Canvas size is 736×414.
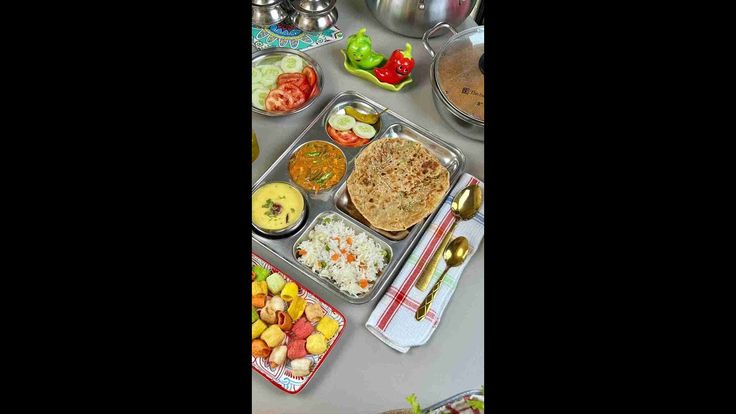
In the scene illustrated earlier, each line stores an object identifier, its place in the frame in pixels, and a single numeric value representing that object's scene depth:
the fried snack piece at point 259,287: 1.56
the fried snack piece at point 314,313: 1.54
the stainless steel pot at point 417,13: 2.07
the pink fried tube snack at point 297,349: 1.48
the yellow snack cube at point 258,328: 1.49
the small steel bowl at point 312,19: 2.17
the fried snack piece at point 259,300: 1.55
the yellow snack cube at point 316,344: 1.49
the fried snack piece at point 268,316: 1.52
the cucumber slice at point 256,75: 2.04
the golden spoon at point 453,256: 1.62
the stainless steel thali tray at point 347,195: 1.66
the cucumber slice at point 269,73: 2.05
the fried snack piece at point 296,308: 1.55
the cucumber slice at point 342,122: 1.94
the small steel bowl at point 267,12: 2.16
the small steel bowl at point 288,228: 1.70
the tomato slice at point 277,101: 1.95
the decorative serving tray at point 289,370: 1.44
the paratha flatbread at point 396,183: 1.76
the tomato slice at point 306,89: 2.02
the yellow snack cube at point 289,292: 1.57
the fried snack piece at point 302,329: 1.52
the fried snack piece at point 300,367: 1.45
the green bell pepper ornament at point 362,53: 2.03
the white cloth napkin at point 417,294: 1.56
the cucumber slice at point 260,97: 1.99
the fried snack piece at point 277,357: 1.46
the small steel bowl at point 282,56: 2.03
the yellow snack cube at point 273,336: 1.48
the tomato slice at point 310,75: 2.04
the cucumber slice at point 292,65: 2.06
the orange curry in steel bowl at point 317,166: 1.82
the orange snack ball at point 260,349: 1.46
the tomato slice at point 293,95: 1.97
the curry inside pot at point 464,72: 1.91
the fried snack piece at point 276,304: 1.54
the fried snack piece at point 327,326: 1.52
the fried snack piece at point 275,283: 1.59
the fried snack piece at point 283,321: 1.52
